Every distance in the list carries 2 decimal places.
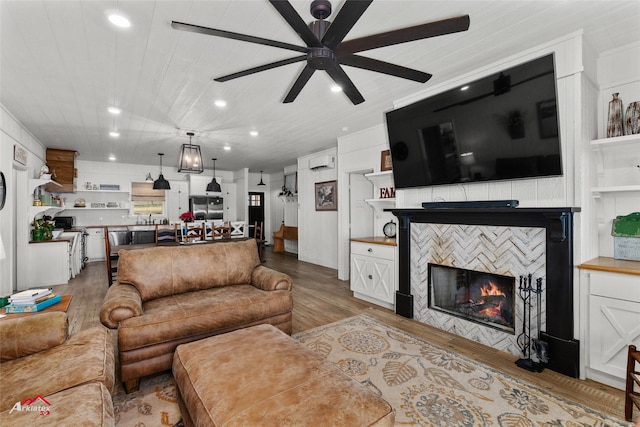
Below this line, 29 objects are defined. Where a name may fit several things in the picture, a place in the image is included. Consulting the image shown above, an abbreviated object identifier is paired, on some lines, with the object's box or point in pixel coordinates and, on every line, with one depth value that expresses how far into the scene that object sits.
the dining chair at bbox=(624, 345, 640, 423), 1.73
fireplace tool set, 2.40
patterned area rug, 1.82
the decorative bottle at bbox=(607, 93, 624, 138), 2.41
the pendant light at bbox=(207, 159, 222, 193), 8.09
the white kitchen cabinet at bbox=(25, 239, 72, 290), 4.94
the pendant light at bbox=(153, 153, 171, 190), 6.54
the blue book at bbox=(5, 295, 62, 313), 2.01
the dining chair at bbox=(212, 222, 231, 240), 5.47
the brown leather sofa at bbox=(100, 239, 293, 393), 2.16
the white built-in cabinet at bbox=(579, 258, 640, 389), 2.09
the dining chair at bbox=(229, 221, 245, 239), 6.11
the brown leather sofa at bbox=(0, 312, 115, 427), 1.16
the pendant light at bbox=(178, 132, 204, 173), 4.58
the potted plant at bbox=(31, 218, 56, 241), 5.05
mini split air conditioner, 6.18
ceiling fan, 1.50
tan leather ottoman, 1.19
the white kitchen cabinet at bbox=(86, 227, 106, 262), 7.46
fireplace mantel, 2.32
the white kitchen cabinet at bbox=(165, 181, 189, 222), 8.52
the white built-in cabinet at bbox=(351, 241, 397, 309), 3.85
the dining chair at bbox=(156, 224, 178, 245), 5.04
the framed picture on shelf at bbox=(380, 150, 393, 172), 4.37
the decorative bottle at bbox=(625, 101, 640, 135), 2.32
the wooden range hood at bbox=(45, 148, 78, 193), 6.40
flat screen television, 2.41
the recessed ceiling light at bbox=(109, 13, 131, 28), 2.07
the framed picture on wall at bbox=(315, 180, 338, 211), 6.30
